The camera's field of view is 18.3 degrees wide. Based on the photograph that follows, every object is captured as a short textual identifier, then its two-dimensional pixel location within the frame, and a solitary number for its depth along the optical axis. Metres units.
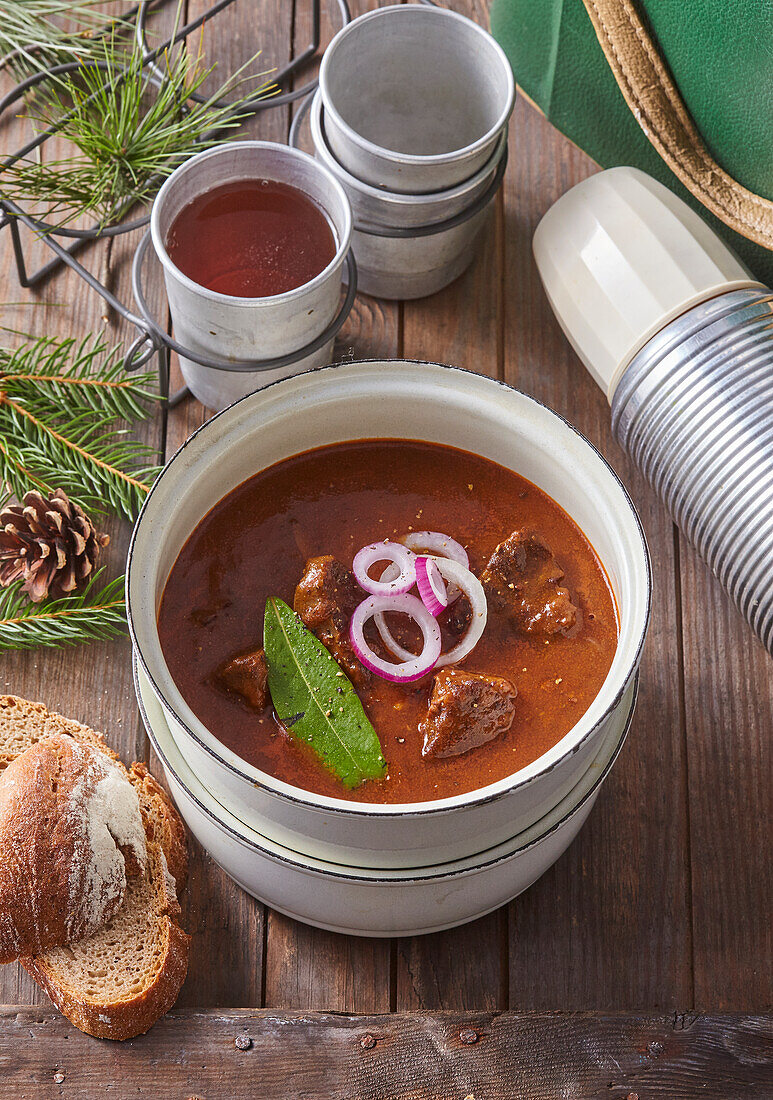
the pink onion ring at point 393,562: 0.86
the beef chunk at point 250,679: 0.85
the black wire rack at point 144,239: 0.95
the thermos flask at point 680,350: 0.92
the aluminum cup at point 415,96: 0.94
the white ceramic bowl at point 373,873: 0.83
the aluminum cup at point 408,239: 0.95
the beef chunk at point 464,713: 0.83
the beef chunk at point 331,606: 0.86
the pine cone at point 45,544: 0.92
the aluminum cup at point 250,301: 0.91
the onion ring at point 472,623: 0.86
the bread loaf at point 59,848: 0.84
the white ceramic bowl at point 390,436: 0.81
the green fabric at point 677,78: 0.90
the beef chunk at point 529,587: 0.86
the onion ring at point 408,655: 0.85
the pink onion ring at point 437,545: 0.88
